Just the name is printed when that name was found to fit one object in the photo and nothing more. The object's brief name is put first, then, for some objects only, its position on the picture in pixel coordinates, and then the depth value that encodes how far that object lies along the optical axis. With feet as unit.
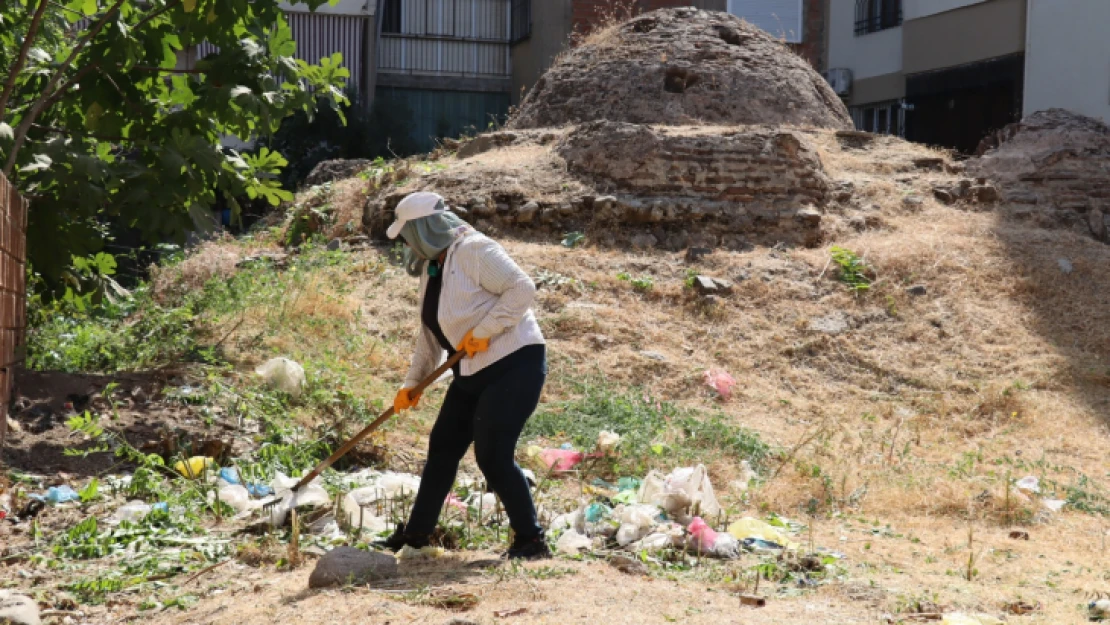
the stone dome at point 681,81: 42.19
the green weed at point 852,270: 31.94
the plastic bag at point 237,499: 16.93
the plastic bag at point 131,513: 16.16
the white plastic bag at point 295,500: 15.80
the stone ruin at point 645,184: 34.73
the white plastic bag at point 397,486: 17.03
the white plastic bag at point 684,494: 16.38
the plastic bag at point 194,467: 17.93
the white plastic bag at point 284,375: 22.06
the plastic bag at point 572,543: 14.64
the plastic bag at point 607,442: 20.83
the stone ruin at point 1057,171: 37.68
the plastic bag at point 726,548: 14.71
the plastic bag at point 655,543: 14.76
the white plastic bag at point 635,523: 15.14
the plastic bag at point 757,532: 15.79
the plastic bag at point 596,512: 15.99
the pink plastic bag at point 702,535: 14.79
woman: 13.62
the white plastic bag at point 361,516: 15.68
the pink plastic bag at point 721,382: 26.55
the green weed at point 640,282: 31.42
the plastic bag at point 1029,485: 20.08
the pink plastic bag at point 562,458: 20.16
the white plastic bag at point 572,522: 15.69
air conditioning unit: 70.79
